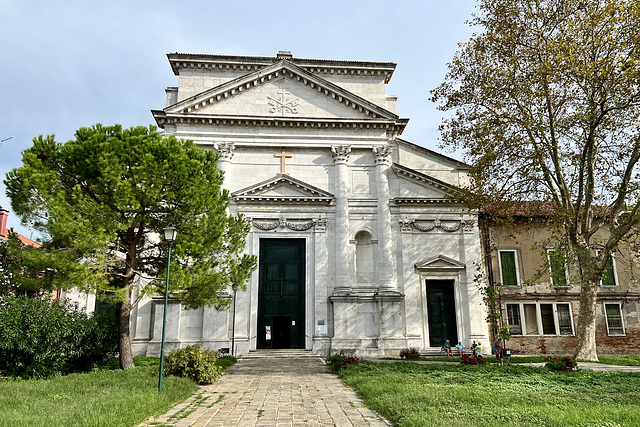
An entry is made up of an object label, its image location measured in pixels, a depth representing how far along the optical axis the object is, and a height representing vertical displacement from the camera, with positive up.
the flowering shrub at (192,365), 13.53 -1.28
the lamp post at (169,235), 12.62 +2.43
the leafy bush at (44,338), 13.64 -0.48
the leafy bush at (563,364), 15.53 -1.48
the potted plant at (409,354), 21.48 -1.53
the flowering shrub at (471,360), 17.14 -1.48
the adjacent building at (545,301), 24.98 +1.05
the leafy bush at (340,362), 16.30 -1.45
